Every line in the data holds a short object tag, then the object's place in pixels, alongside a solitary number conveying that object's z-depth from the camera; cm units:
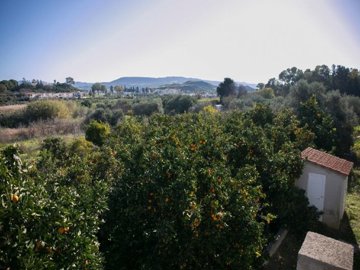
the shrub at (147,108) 5191
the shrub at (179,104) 5350
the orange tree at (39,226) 357
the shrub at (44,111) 5081
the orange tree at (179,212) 668
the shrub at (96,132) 2600
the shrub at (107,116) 4356
